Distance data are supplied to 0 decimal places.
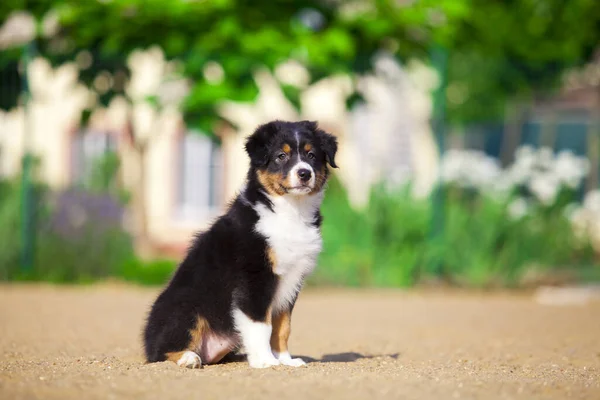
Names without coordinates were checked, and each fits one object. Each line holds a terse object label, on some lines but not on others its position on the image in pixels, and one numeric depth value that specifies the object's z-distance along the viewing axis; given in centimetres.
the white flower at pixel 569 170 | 1333
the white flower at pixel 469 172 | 1331
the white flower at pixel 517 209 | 1298
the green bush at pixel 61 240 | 1300
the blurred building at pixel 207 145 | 1859
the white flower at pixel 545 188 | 1317
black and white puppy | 560
